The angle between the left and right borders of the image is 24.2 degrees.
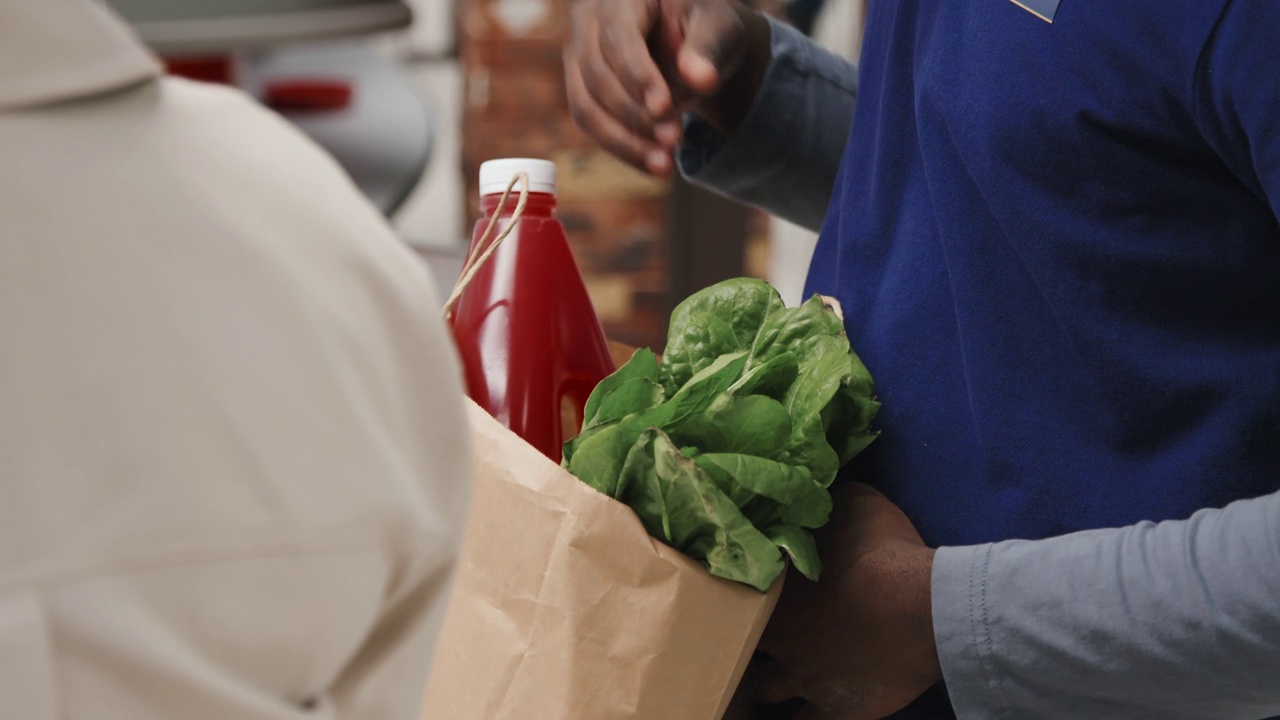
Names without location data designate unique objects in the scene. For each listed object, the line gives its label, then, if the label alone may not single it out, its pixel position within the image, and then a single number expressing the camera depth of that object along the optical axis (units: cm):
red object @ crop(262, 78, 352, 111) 389
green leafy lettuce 130
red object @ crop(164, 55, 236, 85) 304
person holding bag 131
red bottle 140
